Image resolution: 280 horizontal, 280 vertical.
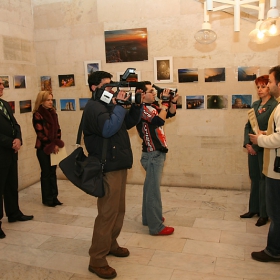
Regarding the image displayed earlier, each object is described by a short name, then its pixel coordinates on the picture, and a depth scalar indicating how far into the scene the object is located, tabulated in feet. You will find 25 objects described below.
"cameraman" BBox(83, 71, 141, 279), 9.47
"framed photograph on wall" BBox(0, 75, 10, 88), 17.43
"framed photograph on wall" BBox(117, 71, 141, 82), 17.94
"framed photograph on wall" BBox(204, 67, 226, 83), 16.94
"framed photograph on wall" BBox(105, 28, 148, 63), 17.89
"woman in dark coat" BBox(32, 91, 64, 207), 15.37
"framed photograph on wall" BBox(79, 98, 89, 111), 19.43
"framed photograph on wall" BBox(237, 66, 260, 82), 16.44
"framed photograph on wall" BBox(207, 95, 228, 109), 17.11
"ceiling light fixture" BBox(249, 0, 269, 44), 12.90
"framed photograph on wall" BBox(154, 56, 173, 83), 17.65
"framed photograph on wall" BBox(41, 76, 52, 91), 19.90
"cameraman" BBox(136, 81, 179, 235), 12.35
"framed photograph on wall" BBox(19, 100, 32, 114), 18.72
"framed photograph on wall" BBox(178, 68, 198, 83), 17.39
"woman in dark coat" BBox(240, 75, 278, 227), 12.96
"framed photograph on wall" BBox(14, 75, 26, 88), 18.31
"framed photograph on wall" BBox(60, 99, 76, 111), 19.71
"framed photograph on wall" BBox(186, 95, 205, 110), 17.49
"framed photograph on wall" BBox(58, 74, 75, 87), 19.49
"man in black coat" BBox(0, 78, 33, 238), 13.26
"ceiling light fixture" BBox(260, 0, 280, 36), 11.21
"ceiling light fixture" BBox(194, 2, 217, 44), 13.19
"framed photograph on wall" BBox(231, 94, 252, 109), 16.74
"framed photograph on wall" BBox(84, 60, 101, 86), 18.79
